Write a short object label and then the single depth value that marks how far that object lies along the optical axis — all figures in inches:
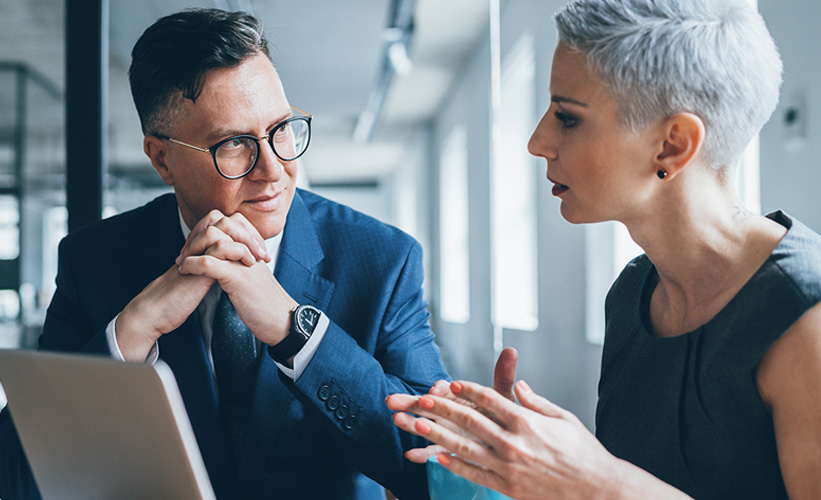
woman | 32.5
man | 48.3
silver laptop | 29.2
